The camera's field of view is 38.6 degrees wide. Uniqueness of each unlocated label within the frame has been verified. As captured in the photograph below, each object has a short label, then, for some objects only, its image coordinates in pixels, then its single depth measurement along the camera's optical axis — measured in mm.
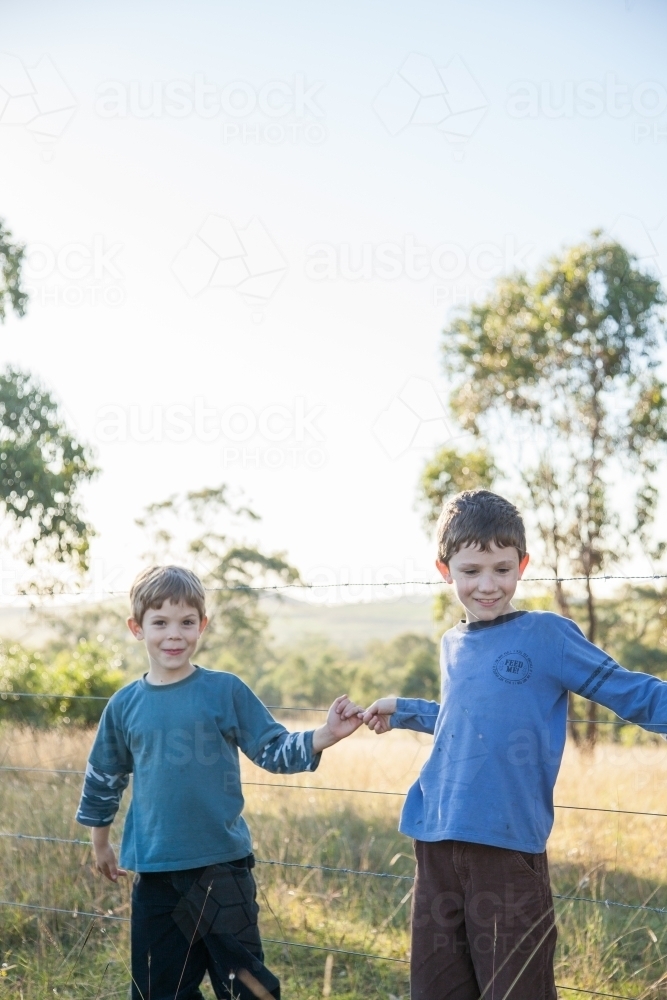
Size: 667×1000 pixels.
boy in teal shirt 2574
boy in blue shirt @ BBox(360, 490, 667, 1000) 2227
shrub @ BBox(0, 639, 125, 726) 13844
